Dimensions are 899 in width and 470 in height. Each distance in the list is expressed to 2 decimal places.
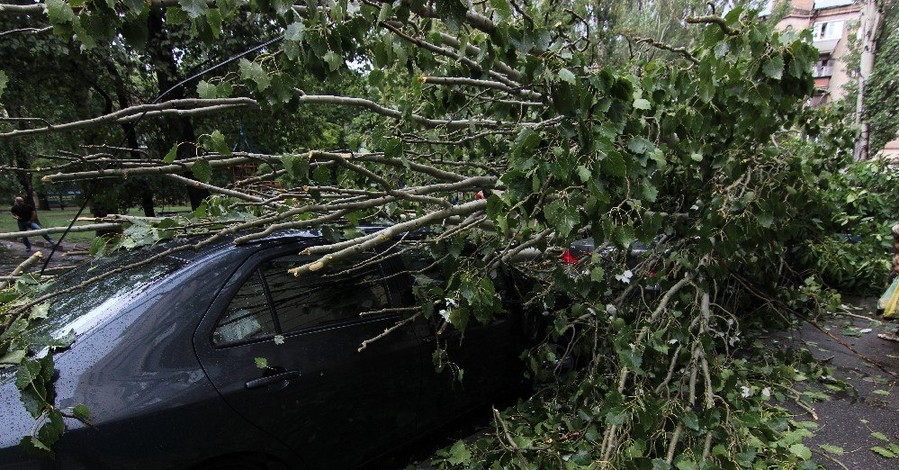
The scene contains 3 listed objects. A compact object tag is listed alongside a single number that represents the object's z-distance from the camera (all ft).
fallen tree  7.64
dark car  6.09
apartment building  99.76
